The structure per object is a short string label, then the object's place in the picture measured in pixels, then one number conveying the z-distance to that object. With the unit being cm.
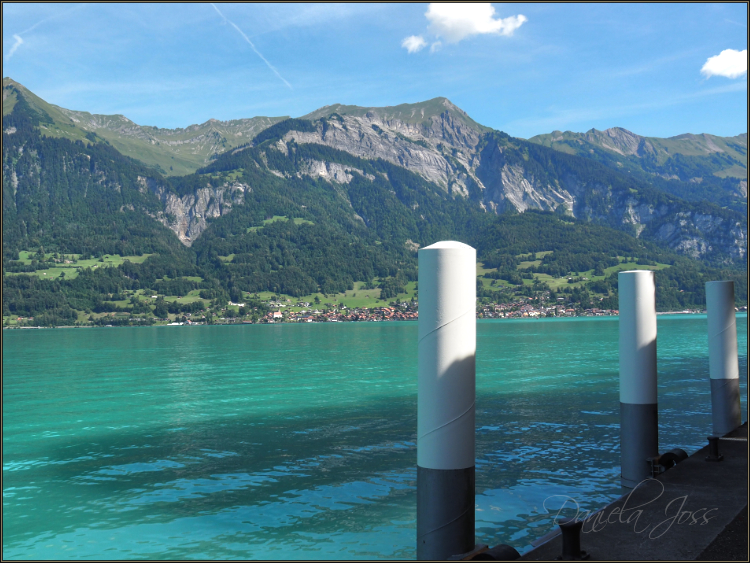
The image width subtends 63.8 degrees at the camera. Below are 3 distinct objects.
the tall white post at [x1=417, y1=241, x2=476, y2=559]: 623
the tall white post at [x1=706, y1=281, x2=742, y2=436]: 1415
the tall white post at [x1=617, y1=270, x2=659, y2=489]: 1018
